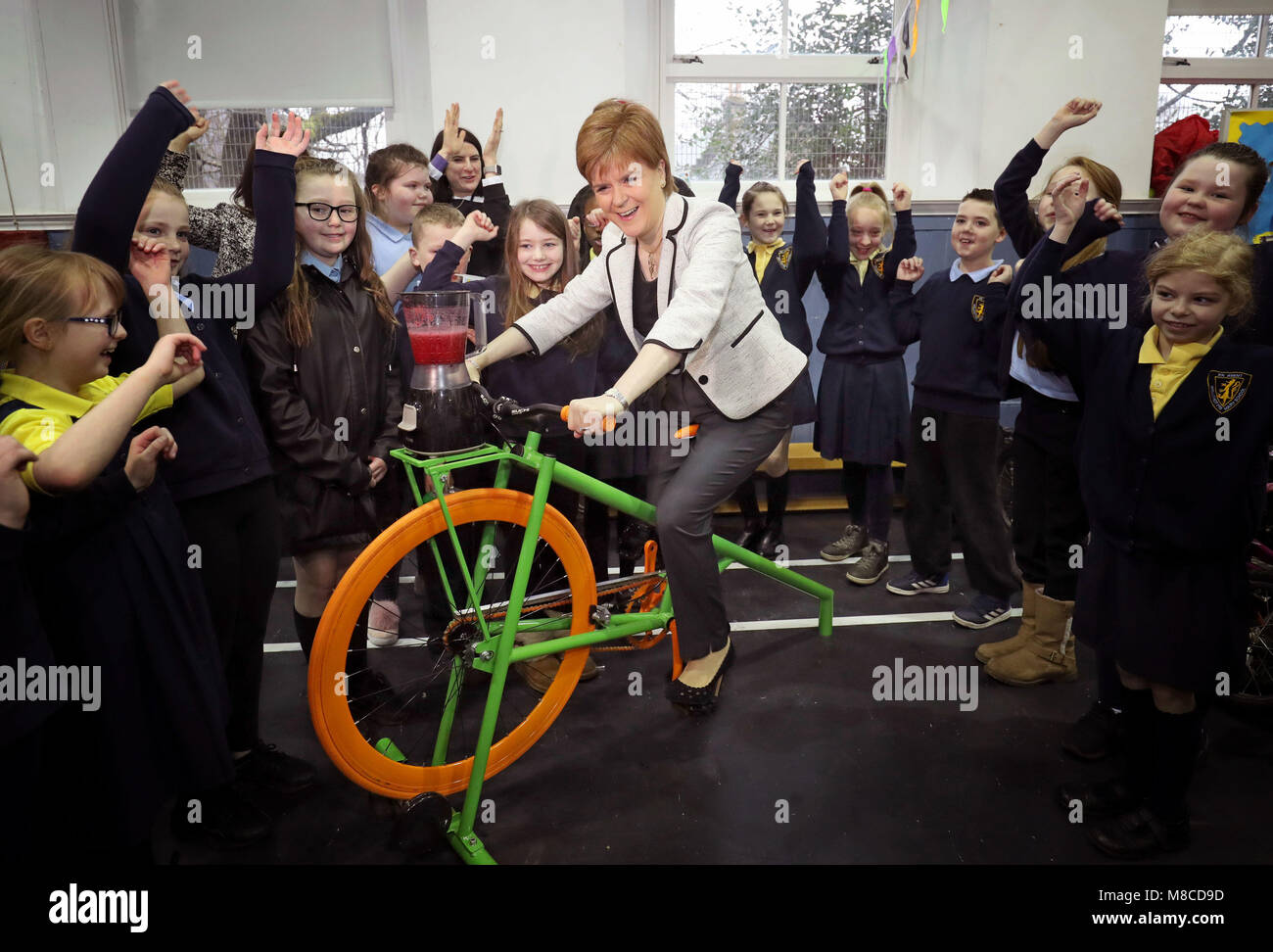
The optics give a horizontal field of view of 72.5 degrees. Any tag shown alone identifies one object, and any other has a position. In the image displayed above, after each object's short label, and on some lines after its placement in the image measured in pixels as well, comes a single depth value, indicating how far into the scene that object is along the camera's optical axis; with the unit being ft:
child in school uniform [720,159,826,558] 10.99
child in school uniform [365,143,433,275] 10.30
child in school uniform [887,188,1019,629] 9.96
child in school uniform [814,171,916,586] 11.64
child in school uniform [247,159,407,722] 7.10
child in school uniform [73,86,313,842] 5.41
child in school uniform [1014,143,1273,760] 6.91
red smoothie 6.49
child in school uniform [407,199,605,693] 8.50
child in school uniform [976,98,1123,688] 8.41
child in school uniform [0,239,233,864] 4.74
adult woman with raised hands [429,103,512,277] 10.87
